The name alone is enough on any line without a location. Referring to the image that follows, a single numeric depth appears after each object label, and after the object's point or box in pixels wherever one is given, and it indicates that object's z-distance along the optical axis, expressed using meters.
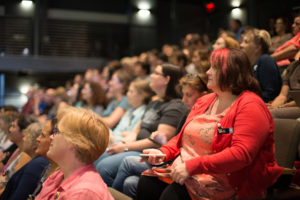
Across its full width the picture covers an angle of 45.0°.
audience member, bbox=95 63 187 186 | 2.86
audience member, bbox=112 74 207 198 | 2.53
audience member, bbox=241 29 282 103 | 2.95
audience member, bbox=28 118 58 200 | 2.38
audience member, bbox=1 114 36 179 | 2.98
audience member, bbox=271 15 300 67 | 3.34
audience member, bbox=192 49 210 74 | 4.03
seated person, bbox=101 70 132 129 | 4.44
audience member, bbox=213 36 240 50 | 3.71
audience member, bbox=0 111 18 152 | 3.86
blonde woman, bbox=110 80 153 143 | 3.72
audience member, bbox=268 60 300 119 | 2.52
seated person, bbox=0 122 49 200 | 2.38
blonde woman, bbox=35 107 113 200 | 1.67
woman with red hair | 1.64
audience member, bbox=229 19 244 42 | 5.03
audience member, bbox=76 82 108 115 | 5.21
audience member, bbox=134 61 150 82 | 5.60
